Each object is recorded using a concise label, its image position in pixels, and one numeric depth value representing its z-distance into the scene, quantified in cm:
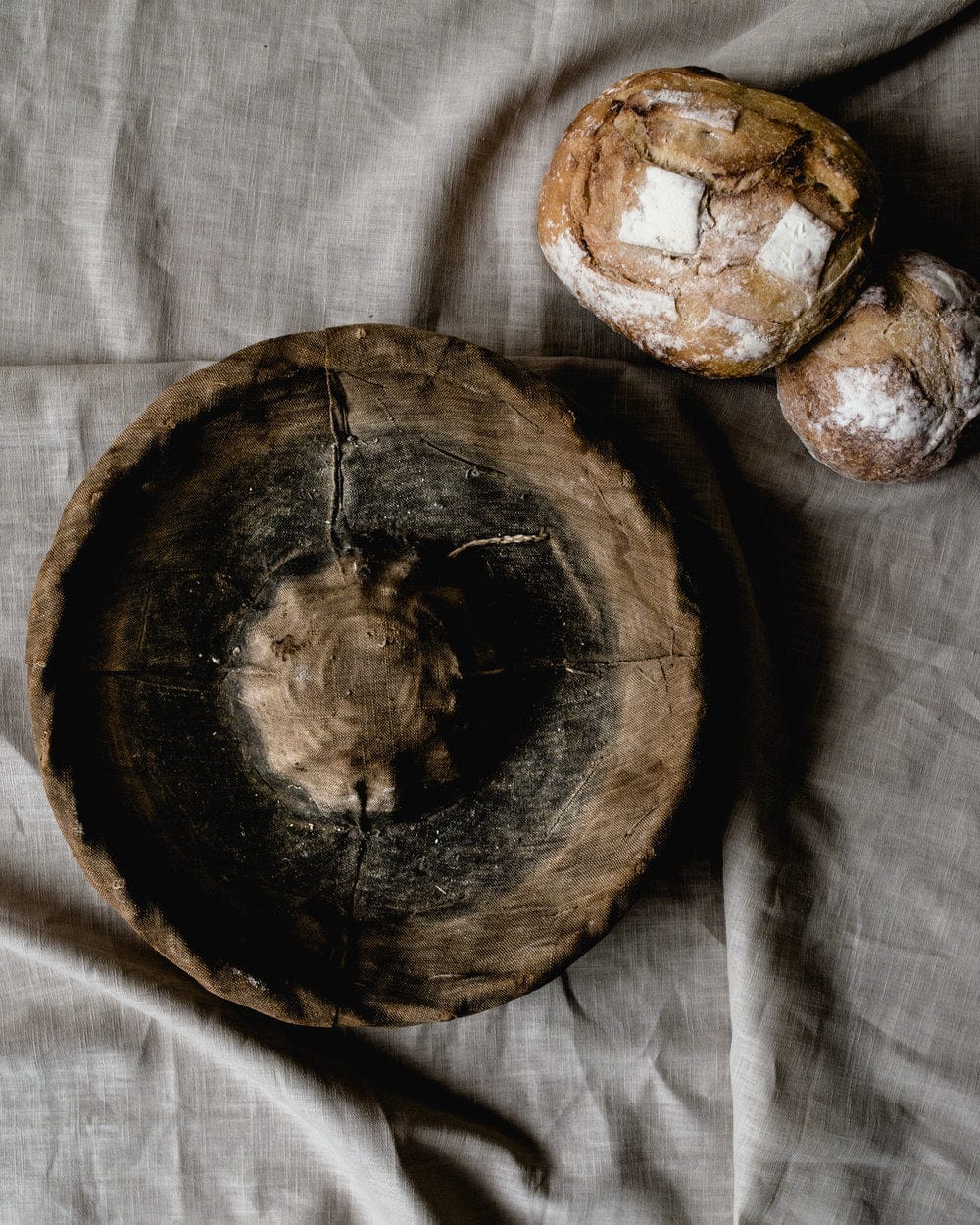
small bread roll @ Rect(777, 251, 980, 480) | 131
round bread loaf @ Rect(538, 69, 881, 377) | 124
